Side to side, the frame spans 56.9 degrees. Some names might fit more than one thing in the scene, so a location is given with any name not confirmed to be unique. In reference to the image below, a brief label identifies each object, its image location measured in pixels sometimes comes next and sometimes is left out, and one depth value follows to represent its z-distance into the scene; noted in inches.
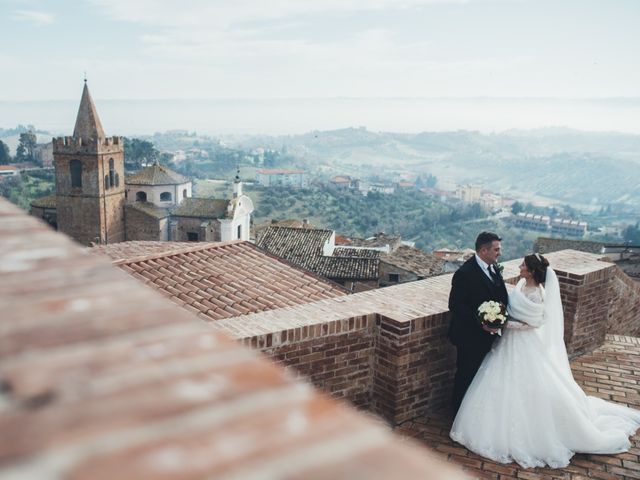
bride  176.9
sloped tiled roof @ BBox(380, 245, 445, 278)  1309.1
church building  1748.3
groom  188.3
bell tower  1786.4
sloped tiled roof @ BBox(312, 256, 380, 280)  1141.7
